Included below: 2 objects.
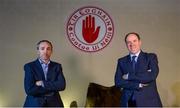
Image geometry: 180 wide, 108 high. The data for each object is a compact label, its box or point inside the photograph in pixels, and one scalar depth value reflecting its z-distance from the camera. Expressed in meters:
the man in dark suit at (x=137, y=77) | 3.48
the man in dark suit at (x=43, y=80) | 3.63
